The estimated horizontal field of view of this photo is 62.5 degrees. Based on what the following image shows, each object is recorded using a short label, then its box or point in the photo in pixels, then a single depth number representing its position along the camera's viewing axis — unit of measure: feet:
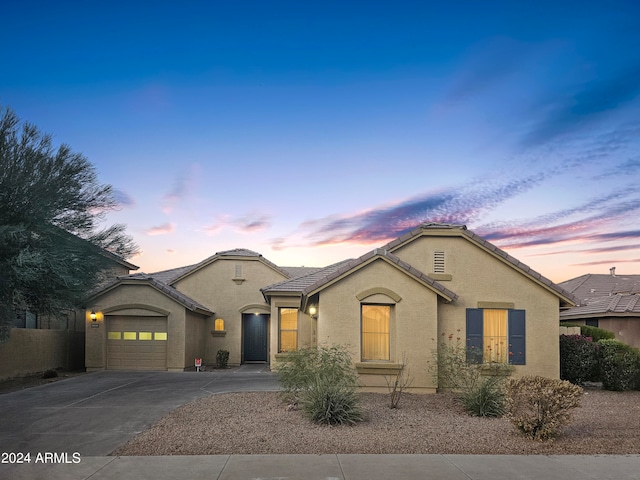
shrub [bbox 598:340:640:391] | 51.70
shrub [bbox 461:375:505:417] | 37.01
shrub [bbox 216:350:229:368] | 76.07
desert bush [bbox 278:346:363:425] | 33.24
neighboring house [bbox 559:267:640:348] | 79.51
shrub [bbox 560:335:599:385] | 53.78
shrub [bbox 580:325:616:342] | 66.74
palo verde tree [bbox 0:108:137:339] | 37.63
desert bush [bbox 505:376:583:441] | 28.99
